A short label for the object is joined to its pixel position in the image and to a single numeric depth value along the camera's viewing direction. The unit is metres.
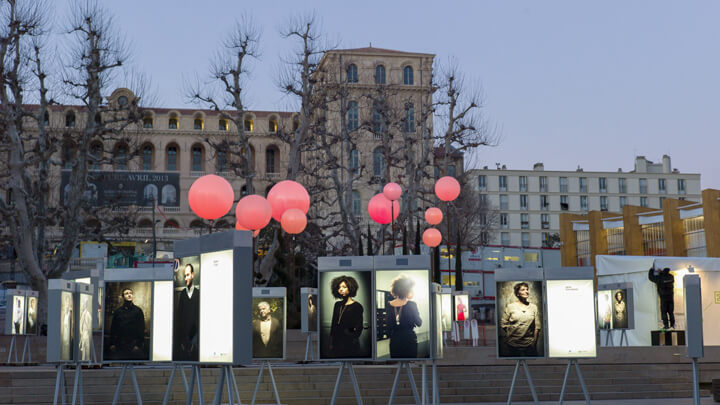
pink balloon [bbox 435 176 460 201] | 20.36
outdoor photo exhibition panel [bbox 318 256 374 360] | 10.14
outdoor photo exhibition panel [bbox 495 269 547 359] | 11.24
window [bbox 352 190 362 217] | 67.06
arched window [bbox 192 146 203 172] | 84.88
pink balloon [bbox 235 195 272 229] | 16.38
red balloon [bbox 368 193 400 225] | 19.52
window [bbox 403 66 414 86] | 71.18
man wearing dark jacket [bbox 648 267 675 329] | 21.92
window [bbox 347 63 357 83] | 63.36
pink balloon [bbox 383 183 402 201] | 20.52
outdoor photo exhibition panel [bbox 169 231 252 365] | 7.77
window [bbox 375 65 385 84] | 66.38
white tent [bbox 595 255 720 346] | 21.67
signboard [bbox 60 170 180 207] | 66.39
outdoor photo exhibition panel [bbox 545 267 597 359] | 11.23
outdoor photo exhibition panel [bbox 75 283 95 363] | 12.18
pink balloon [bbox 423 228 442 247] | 21.34
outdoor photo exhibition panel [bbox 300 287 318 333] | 20.89
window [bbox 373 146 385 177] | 53.19
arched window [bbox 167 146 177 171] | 84.20
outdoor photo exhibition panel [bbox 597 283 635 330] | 22.27
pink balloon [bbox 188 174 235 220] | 15.09
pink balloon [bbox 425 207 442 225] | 21.61
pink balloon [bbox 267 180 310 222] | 16.86
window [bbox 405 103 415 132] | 50.63
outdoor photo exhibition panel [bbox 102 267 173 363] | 11.34
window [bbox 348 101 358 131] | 59.67
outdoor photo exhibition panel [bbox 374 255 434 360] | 10.14
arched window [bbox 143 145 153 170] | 81.88
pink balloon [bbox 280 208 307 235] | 17.19
